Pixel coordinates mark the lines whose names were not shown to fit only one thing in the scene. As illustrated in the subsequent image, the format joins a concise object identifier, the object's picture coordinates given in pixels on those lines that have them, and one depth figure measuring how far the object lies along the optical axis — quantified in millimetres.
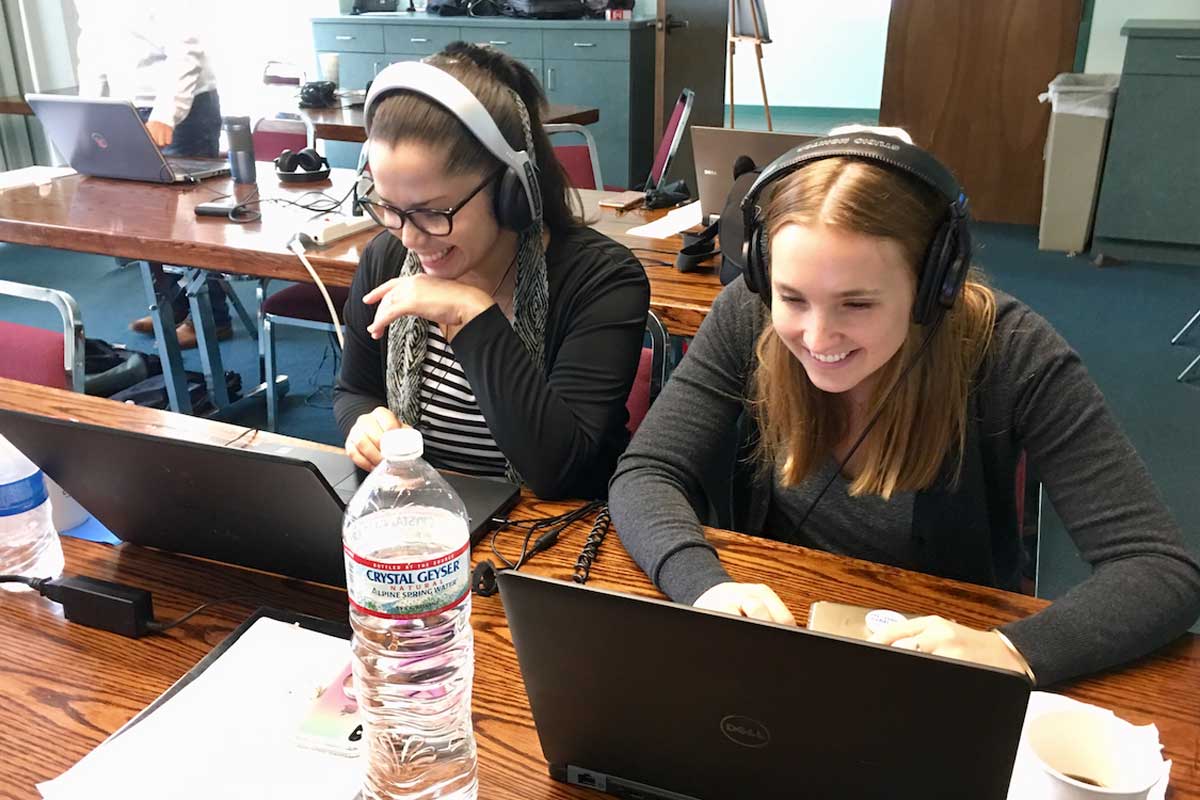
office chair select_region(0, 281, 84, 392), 1826
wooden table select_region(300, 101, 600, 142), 3578
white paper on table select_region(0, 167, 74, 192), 2711
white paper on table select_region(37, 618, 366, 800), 725
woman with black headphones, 908
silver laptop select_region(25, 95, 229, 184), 2568
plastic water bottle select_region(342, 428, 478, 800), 686
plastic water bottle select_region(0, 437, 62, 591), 1030
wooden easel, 3785
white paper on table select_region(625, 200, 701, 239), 2365
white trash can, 4586
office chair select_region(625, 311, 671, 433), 1690
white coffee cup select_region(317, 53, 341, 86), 4622
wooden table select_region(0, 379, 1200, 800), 772
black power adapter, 924
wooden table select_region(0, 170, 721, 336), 2037
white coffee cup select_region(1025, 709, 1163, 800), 674
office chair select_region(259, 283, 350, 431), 2631
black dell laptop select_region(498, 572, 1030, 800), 568
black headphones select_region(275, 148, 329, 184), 2816
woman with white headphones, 1229
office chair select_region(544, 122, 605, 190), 3066
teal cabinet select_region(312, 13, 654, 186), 5055
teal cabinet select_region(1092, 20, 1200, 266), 4320
